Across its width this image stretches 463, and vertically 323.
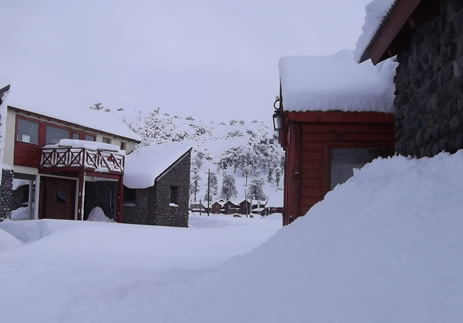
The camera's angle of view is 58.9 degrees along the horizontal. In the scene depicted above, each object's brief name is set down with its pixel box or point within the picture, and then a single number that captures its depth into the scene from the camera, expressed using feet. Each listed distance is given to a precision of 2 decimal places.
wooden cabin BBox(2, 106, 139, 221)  53.98
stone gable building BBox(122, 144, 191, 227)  64.80
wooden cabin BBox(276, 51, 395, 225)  25.52
